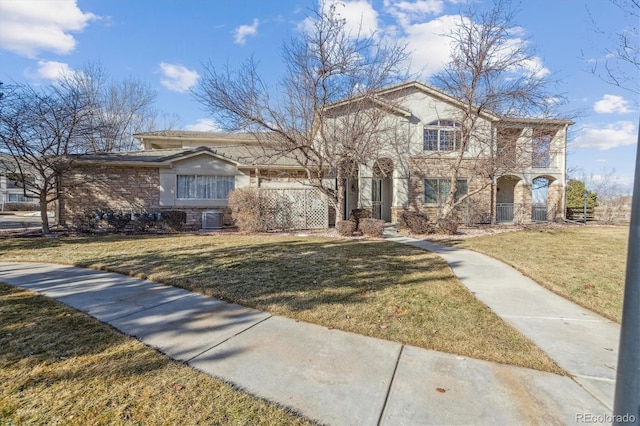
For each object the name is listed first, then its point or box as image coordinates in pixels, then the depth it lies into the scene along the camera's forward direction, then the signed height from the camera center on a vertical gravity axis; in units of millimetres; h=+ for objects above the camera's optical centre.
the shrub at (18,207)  35094 -2036
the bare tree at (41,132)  12430 +2334
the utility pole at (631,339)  1461 -646
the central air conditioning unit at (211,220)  15073 -1304
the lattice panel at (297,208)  13781 -622
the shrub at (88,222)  13323 -1348
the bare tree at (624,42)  6298 +3134
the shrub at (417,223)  12883 -1073
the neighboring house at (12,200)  35094 -1558
